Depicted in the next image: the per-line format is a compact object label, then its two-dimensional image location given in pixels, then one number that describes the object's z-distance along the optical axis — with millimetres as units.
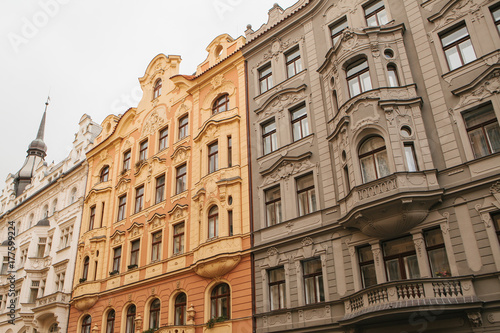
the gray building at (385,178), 13664
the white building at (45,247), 29594
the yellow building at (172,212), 20312
